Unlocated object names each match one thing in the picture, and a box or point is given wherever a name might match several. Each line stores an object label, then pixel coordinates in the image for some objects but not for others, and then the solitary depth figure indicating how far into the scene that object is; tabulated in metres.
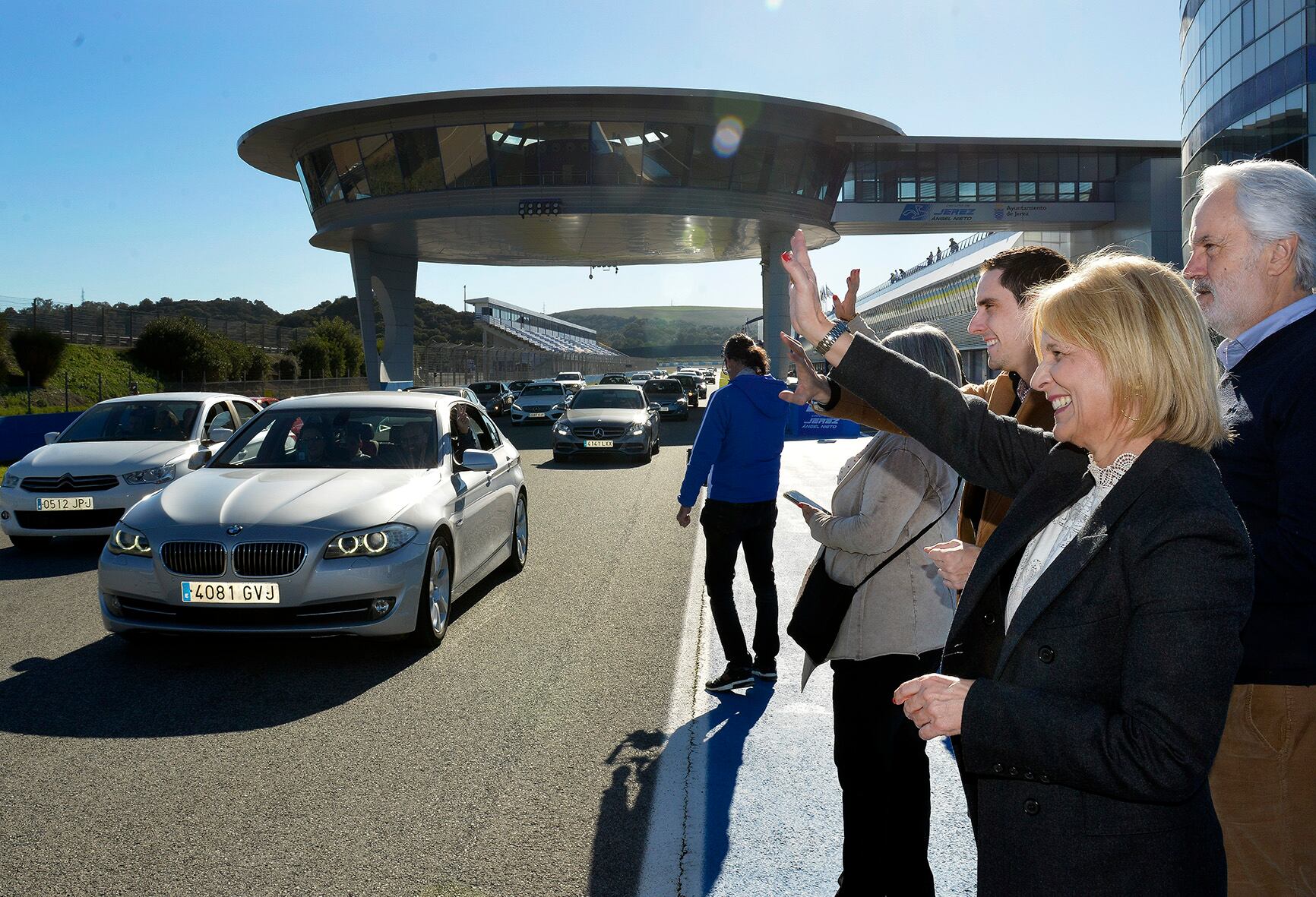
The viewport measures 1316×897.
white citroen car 9.81
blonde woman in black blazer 1.66
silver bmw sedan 5.93
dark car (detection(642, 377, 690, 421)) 38.56
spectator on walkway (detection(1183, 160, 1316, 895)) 2.15
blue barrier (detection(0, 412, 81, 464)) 19.53
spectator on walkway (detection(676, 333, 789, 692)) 5.82
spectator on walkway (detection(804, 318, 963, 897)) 3.30
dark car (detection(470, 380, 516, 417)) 39.91
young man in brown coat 2.61
